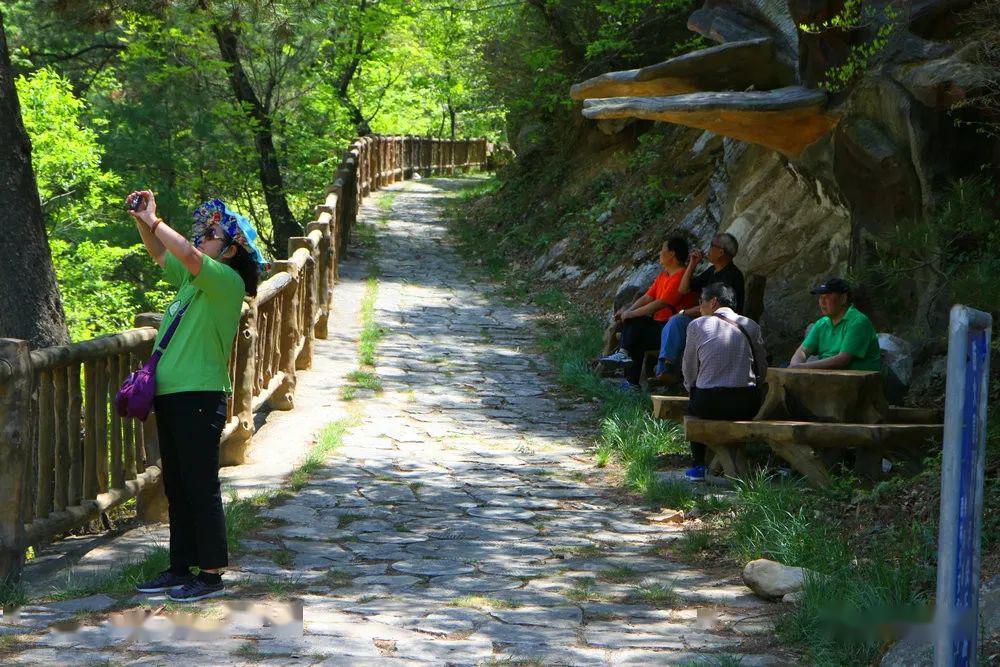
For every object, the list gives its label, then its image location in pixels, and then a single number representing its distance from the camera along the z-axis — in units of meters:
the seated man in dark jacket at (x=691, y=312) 9.36
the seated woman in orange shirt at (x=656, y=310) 10.22
